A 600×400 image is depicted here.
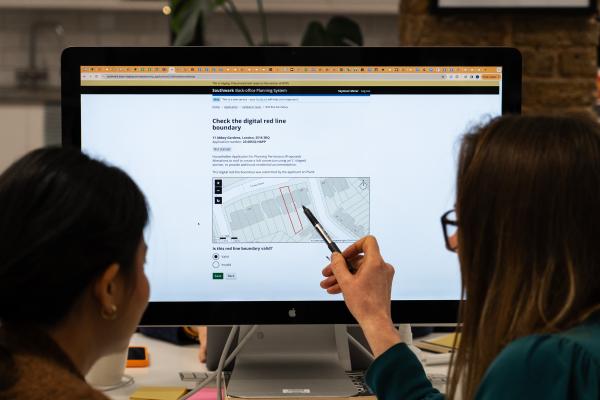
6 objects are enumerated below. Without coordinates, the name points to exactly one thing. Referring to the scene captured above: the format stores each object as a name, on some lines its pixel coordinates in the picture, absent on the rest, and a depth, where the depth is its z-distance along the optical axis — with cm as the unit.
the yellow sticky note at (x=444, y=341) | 212
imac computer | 180
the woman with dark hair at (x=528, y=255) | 138
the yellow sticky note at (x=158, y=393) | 181
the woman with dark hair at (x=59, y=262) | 138
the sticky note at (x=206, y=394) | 182
